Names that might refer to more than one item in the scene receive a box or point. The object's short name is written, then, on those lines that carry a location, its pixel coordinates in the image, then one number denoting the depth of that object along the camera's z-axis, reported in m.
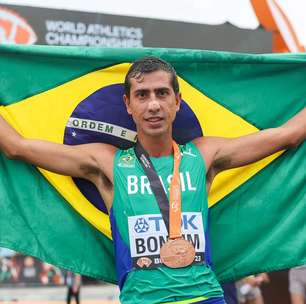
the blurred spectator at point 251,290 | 8.97
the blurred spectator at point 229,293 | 5.32
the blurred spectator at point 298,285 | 6.93
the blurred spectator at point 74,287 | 13.48
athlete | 3.59
